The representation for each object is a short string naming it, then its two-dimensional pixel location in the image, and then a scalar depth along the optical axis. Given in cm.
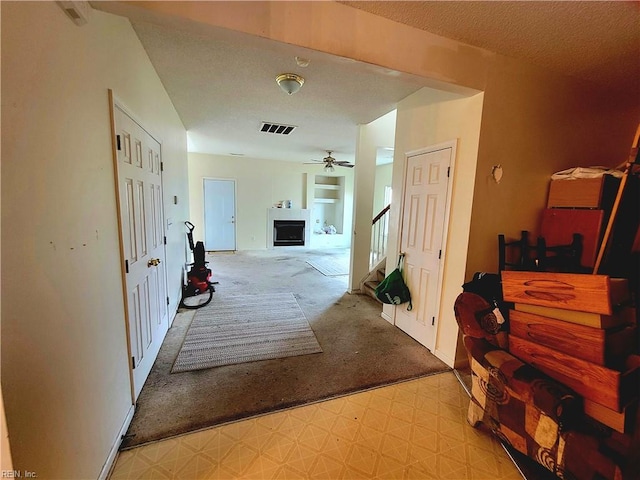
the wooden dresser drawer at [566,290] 124
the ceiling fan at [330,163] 606
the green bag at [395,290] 297
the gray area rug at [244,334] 249
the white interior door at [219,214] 720
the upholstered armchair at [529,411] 117
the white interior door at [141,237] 174
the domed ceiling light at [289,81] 247
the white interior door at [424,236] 255
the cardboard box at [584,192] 204
